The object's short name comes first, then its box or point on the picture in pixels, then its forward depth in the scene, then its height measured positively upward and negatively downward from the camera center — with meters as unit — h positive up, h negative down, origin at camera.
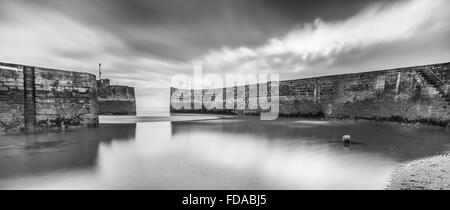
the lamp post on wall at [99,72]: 27.58 +4.30
